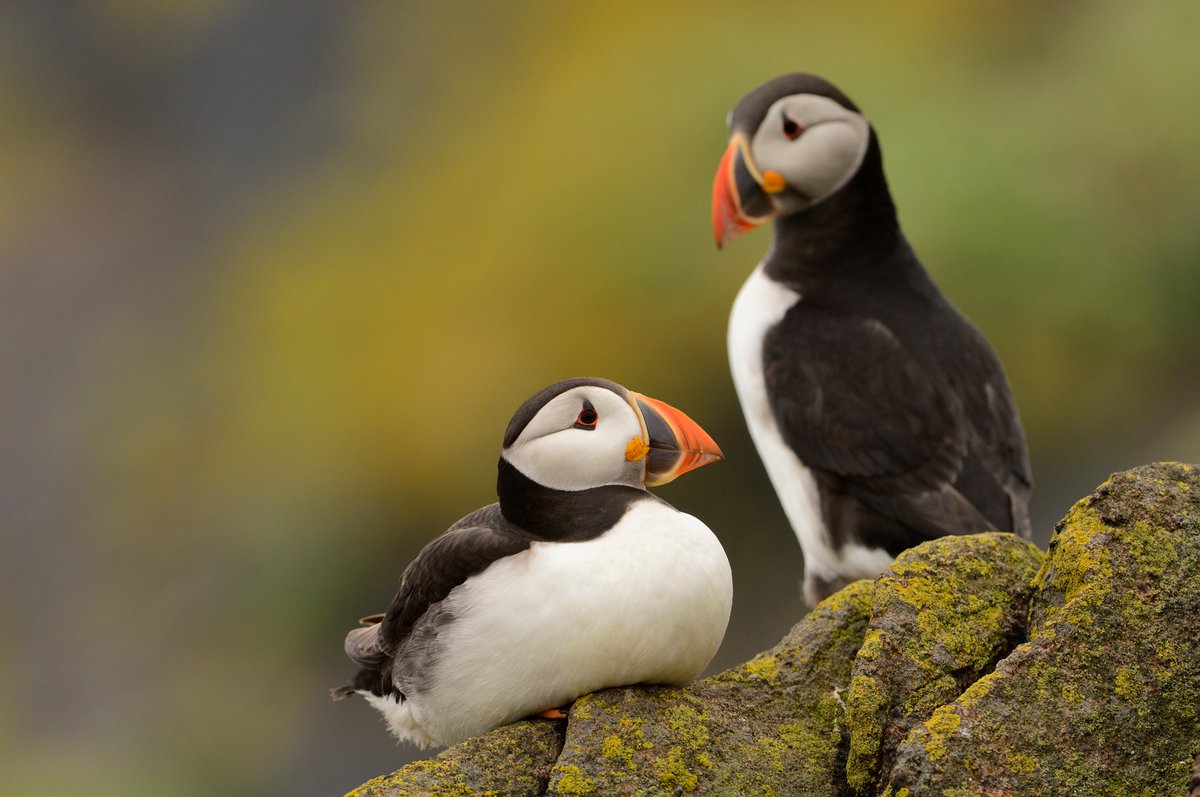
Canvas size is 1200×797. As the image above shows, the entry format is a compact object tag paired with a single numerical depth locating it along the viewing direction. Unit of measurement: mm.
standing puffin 10195
